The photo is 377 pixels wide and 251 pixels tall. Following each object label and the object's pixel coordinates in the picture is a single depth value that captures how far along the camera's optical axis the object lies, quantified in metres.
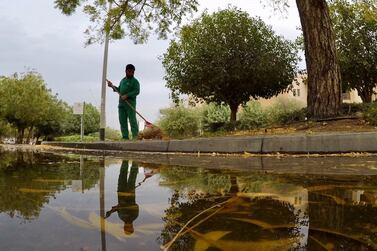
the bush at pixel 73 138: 38.67
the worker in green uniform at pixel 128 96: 11.36
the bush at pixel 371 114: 7.94
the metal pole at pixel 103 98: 16.30
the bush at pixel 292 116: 10.52
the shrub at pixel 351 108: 10.05
